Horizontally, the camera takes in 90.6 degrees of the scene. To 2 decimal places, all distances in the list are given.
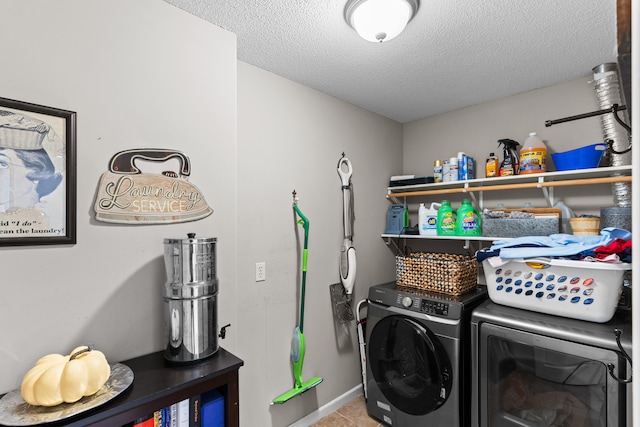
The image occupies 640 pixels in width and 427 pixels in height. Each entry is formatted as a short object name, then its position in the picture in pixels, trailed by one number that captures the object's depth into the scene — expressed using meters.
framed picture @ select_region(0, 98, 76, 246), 1.06
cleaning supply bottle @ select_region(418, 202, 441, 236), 2.58
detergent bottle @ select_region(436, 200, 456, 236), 2.47
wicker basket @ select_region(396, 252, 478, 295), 2.14
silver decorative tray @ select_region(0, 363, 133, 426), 0.87
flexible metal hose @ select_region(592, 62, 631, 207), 1.88
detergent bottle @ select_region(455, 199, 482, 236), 2.36
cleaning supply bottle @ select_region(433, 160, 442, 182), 2.67
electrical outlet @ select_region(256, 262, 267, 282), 2.02
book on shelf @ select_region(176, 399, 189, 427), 1.11
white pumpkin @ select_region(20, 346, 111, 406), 0.90
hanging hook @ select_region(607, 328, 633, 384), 1.35
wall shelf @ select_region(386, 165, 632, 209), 1.89
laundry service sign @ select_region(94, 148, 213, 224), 1.27
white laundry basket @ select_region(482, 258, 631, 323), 1.53
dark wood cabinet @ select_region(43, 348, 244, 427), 0.95
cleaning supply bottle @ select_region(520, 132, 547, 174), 2.15
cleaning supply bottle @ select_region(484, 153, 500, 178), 2.39
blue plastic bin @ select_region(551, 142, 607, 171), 1.93
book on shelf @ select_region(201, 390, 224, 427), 1.18
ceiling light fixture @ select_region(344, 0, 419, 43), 1.38
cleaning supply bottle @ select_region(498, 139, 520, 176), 2.29
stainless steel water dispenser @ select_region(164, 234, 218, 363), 1.21
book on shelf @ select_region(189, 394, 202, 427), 1.15
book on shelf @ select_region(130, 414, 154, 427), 1.02
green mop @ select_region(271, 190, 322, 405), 2.15
